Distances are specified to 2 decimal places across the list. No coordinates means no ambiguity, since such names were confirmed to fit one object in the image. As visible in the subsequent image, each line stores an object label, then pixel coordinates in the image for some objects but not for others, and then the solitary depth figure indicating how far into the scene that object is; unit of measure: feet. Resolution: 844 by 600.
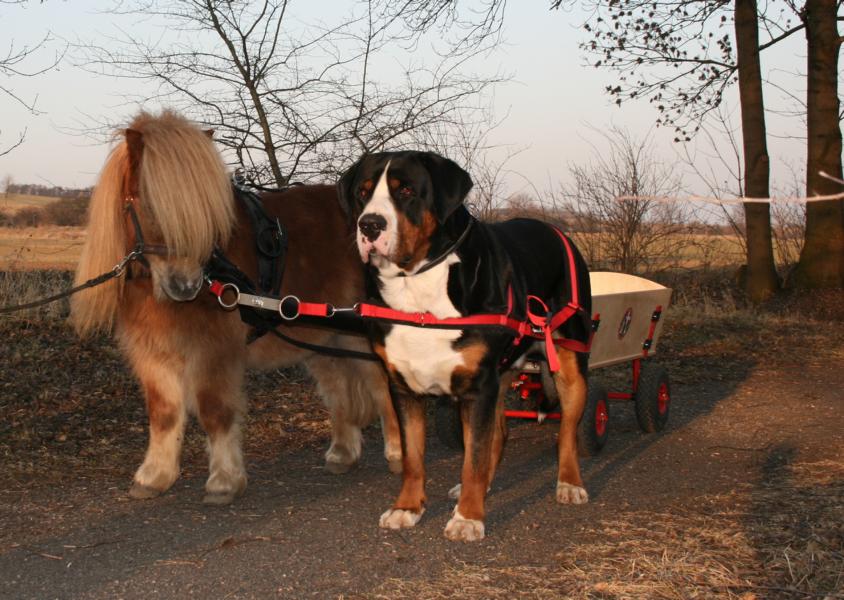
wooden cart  19.80
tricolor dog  13.05
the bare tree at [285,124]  28.07
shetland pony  14.98
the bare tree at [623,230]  44.52
